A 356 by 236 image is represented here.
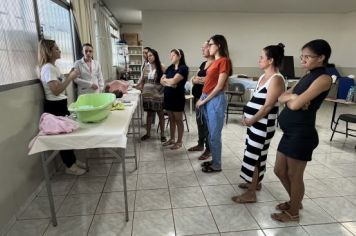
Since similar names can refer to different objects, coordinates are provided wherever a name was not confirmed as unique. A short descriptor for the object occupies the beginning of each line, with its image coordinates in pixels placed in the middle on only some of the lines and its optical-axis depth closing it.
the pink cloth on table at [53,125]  1.74
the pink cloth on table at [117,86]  3.60
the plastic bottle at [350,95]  3.90
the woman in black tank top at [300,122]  1.58
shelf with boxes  9.80
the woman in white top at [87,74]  3.25
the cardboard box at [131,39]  9.88
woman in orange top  2.51
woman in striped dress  1.92
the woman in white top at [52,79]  2.33
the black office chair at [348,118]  3.61
